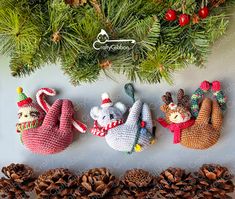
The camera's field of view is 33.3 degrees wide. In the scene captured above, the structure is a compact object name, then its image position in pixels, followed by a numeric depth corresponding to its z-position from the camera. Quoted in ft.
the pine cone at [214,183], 3.05
